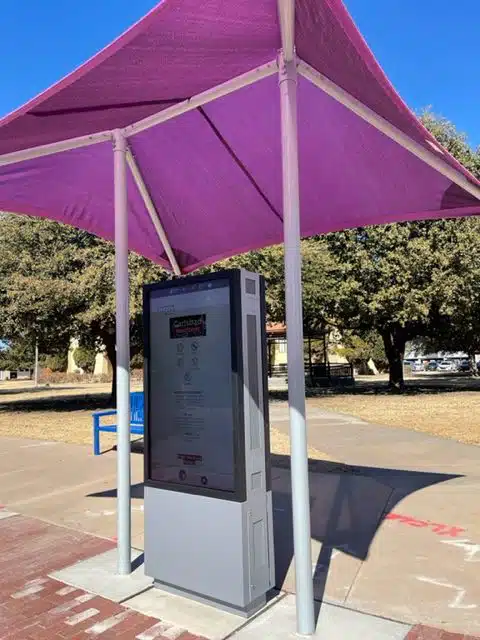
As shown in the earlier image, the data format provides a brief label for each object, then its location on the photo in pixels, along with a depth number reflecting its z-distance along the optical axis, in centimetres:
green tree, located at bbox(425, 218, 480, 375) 1920
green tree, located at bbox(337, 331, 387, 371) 5222
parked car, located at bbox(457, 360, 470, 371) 5897
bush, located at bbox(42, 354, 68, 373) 6334
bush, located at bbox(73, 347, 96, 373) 5821
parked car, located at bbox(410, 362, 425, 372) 6775
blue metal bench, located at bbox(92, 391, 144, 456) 939
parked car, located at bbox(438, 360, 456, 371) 6469
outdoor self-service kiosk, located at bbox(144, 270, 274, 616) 359
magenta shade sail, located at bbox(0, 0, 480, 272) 318
